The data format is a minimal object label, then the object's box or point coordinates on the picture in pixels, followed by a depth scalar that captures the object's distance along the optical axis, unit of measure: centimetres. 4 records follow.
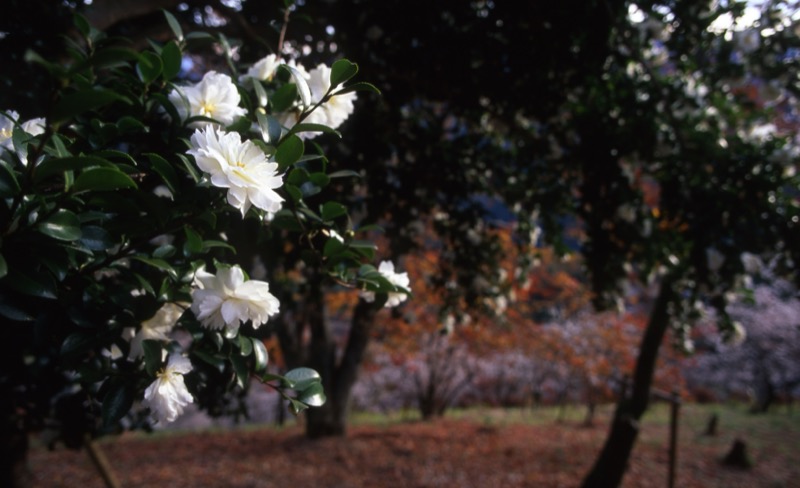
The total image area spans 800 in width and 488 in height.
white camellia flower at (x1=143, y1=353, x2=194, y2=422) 73
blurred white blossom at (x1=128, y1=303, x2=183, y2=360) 85
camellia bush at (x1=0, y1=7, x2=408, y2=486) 63
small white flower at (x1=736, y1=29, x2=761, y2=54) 227
